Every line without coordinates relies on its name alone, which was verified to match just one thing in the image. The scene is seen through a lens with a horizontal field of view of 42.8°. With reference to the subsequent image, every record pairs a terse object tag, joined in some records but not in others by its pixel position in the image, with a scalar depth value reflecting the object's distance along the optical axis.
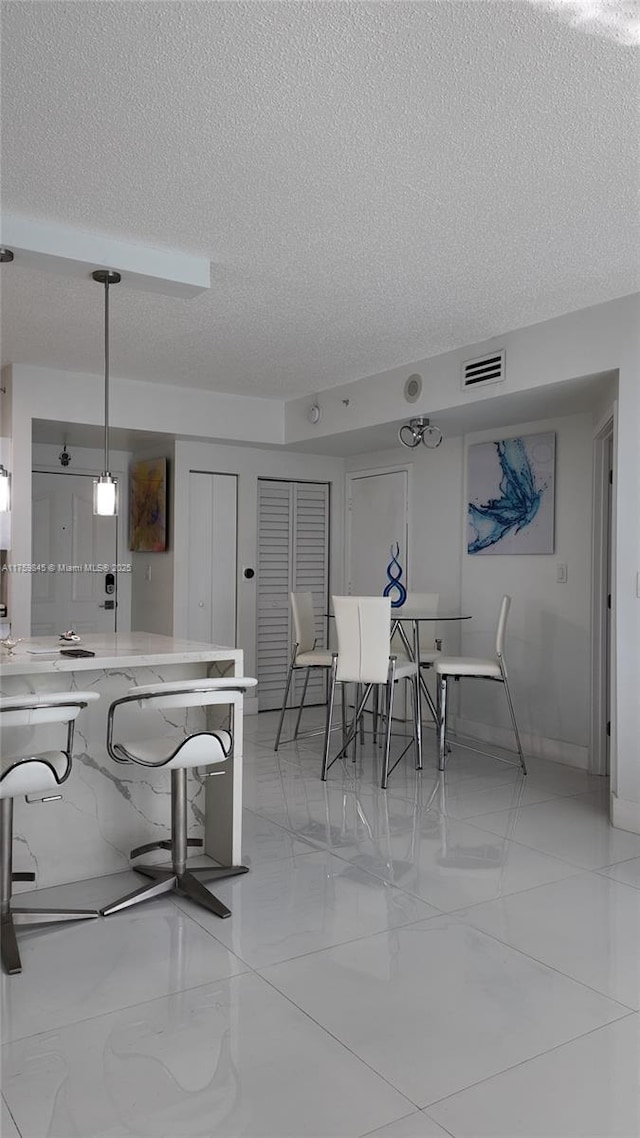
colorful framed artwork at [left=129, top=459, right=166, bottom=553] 6.16
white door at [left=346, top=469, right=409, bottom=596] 6.29
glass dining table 4.87
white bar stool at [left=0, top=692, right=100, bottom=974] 2.42
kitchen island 2.96
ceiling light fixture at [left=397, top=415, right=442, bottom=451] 5.06
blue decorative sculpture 6.25
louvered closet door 6.56
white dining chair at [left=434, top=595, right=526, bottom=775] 4.71
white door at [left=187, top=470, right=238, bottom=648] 6.19
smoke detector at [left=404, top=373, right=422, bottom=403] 4.96
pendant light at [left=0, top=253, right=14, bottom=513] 3.22
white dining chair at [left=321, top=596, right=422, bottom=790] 4.42
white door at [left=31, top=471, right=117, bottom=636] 6.36
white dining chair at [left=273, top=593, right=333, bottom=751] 5.14
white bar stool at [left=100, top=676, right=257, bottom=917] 2.71
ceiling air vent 4.36
